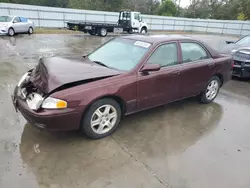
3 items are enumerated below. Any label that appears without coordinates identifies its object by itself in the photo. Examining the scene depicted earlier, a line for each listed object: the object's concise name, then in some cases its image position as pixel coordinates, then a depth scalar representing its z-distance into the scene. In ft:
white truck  62.59
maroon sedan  9.86
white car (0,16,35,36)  48.83
